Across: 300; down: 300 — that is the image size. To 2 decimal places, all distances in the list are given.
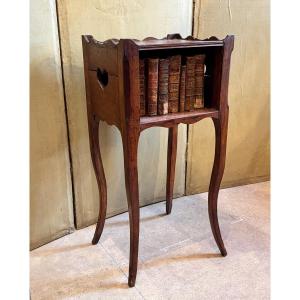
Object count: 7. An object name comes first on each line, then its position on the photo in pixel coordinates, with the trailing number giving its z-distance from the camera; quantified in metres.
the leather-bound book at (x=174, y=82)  1.14
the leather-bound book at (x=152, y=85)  1.11
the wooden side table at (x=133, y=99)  1.07
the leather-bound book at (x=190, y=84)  1.18
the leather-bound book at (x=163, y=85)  1.12
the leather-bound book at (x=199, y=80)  1.19
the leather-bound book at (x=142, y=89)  1.12
